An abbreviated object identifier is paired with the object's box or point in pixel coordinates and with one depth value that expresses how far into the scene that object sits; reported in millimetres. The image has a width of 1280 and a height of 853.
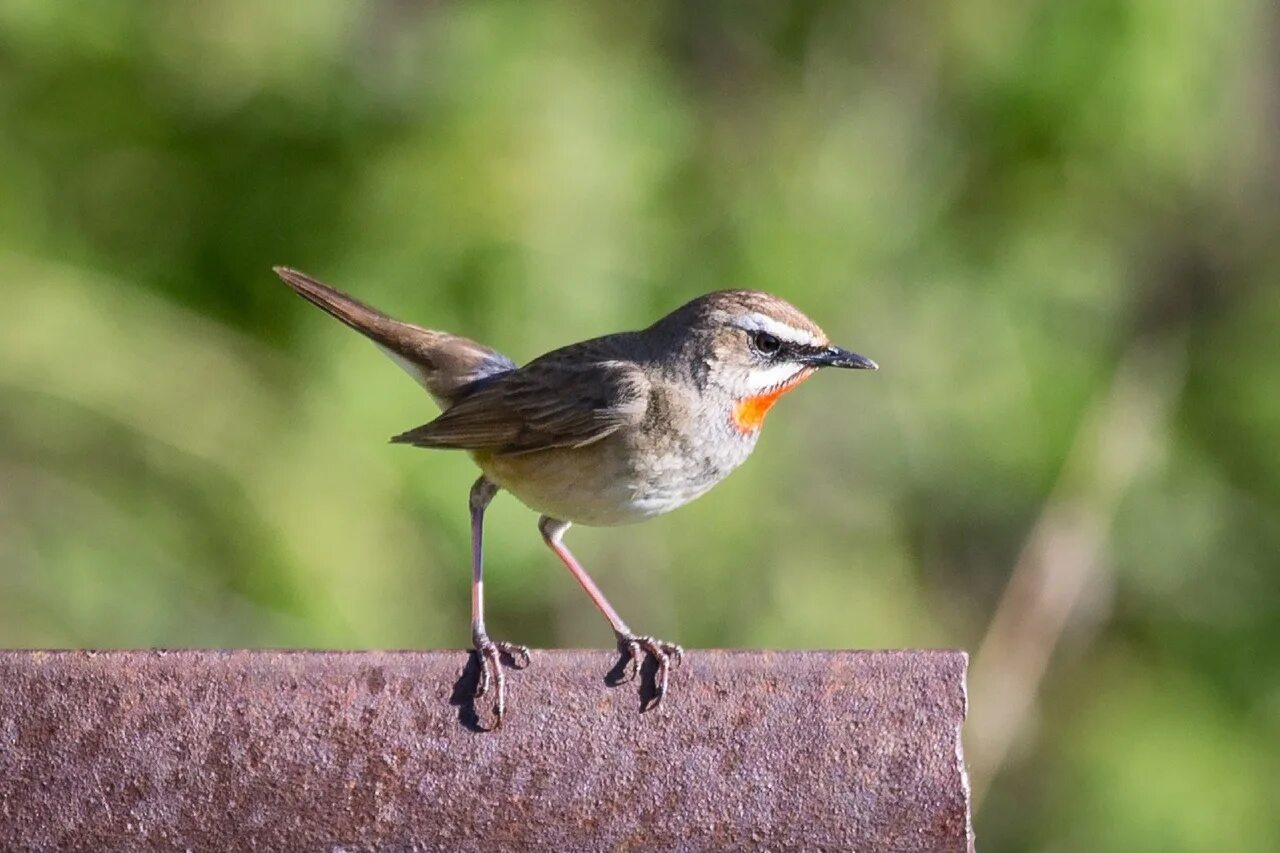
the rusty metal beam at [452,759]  5898
